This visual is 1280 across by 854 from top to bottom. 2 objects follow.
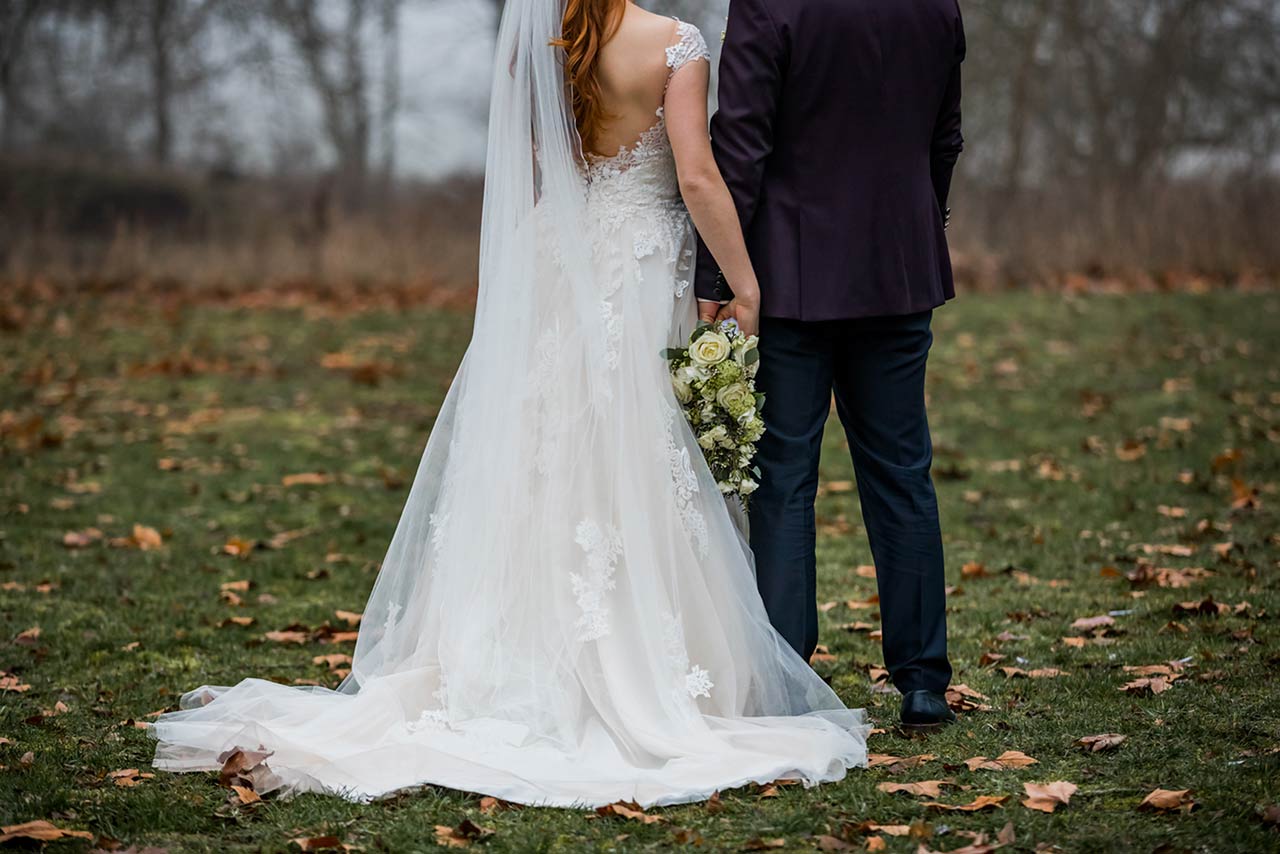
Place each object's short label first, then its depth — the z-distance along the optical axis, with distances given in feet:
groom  22.06
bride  21.57
